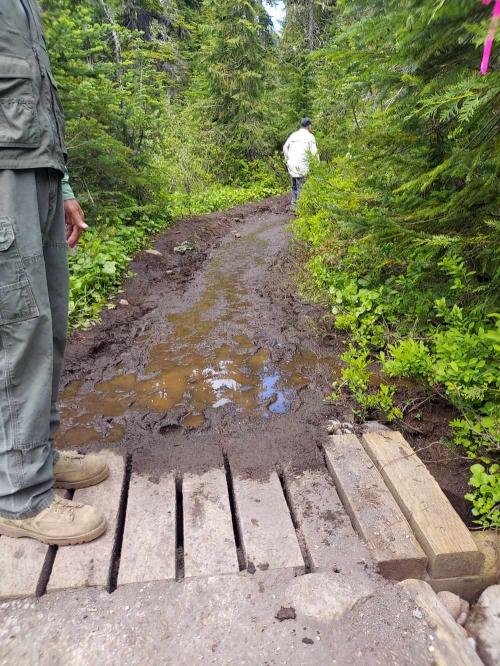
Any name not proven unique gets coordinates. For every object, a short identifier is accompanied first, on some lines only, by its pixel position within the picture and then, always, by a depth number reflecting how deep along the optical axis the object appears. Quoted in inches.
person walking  390.6
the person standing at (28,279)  69.3
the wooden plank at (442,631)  60.4
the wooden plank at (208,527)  74.5
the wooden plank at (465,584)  75.0
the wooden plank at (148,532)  73.3
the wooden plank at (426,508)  73.8
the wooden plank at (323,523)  75.3
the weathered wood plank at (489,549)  76.7
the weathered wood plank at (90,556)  71.4
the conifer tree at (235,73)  608.7
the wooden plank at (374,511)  74.0
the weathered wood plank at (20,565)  69.4
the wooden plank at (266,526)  75.0
